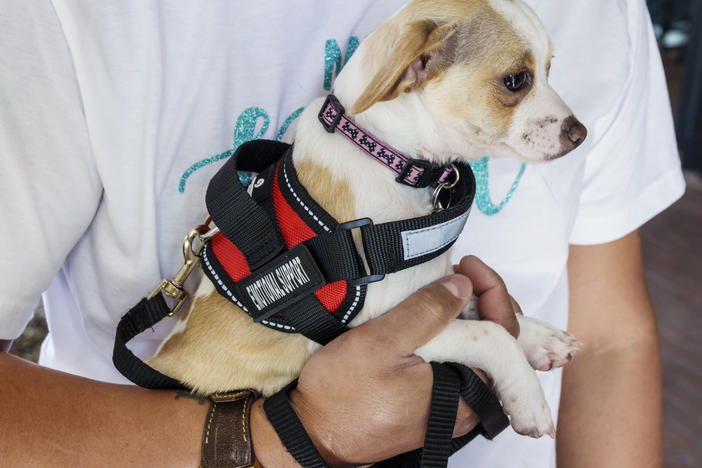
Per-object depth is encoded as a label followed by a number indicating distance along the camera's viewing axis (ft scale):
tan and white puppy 3.59
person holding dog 3.23
